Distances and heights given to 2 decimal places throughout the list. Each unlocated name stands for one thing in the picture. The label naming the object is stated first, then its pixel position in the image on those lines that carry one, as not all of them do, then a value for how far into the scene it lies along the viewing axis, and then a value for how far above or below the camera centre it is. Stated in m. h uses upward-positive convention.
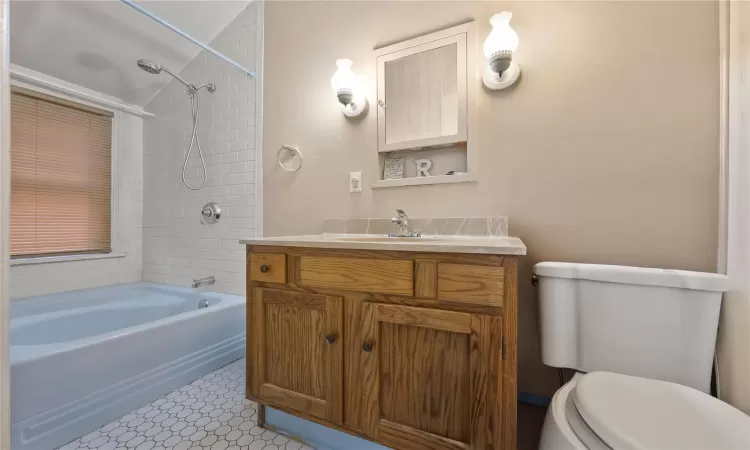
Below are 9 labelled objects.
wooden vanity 0.89 -0.41
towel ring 1.96 +0.43
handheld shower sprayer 2.37 +0.83
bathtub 1.19 -0.65
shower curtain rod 1.67 +1.16
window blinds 2.10 +0.34
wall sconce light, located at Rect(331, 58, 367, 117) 1.67 +0.74
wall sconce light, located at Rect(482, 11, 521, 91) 1.30 +0.77
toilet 0.66 -0.43
